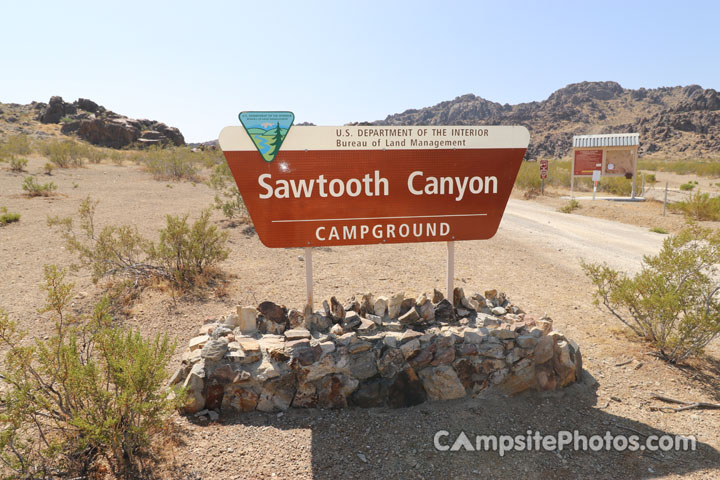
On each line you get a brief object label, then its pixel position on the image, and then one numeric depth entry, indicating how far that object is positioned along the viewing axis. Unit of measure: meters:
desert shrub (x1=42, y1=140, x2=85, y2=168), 23.25
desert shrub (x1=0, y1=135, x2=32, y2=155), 24.12
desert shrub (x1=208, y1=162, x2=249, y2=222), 11.84
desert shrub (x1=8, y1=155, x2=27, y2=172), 19.42
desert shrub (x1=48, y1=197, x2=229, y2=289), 6.88
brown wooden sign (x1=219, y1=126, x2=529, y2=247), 4.05
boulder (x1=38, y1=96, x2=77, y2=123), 60.62
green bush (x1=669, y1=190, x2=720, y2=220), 13.62
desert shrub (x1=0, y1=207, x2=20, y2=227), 10.57
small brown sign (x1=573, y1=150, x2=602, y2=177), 20.36
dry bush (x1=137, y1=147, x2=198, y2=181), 22.38
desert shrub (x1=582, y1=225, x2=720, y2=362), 4.57
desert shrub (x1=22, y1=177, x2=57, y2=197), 14.50
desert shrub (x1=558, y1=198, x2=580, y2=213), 17.38
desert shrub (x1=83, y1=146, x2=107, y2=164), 27.06
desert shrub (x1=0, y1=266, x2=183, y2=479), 2.74
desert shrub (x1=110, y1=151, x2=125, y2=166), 29.40
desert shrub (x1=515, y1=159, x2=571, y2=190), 23.20
